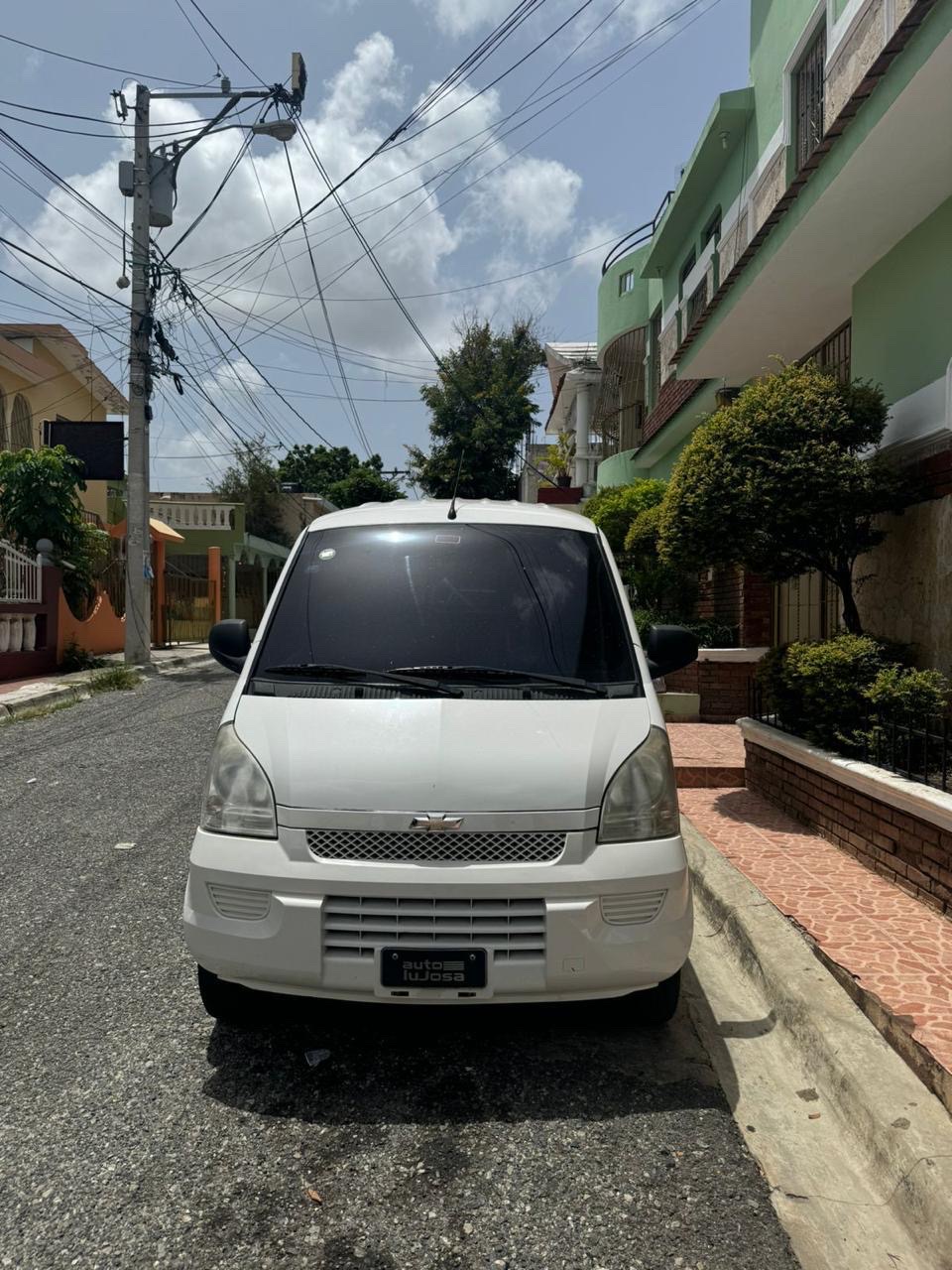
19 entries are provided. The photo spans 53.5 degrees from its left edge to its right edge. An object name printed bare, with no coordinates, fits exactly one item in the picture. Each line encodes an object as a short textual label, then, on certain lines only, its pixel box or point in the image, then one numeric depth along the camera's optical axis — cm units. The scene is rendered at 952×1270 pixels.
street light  1623
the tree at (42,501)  1483
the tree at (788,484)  605
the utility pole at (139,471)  1675
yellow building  1969
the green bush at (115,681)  1361
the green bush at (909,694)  501
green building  569
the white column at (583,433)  2303
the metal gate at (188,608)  2419
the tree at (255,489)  3944
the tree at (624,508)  1346
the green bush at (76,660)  1533
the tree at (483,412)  3403
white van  285
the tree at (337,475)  5484
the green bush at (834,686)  532
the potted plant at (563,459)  2648
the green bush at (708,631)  1109
